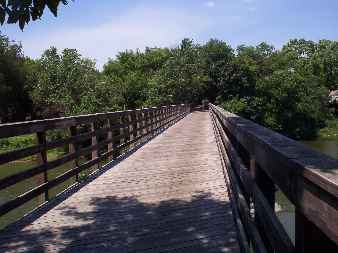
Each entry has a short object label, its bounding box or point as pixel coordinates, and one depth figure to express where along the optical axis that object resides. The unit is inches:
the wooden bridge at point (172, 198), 76.7
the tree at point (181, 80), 2346.2
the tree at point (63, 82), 1999.3
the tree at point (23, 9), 161.8
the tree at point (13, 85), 2360.2
